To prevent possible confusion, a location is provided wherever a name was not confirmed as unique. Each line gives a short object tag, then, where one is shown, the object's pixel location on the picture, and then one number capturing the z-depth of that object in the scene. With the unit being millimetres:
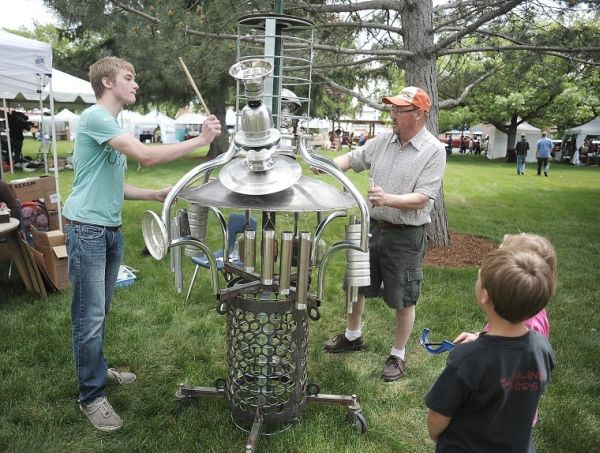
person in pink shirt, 1505
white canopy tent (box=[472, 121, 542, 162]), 28031
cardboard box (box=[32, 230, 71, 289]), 4297
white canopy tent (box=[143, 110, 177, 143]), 32219
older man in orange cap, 2729
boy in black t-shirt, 1374
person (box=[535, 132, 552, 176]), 16578
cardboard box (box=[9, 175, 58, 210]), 5230
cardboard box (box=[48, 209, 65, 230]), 5458
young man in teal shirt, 2230
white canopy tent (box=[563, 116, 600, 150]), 20814
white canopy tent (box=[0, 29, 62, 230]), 4789
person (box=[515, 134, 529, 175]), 17422
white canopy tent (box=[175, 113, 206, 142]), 31609
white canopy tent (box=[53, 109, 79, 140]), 24828
